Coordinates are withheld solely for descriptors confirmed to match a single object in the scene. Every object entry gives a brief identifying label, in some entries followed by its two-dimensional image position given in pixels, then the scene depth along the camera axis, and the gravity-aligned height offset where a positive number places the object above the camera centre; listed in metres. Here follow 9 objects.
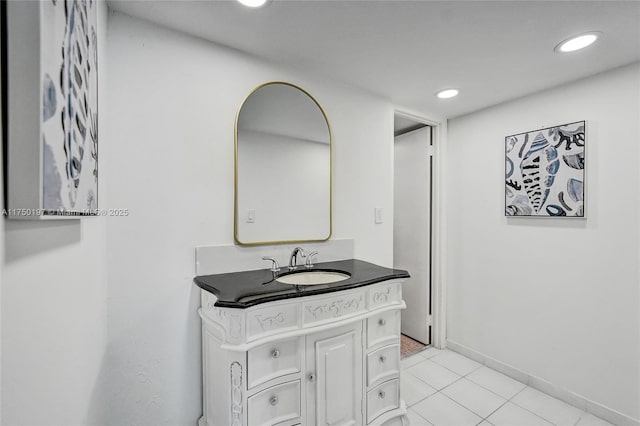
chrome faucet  1.72 -0.28
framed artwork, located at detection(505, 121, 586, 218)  1.93 +0.29
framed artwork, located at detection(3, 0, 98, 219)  0.47 +0.20
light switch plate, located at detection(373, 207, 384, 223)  2.23 -0.02
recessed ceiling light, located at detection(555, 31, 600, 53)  1.47 +0.91
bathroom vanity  1.18 -0.65
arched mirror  1.67 +0.28
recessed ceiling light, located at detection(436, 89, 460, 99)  2.16 +0.91
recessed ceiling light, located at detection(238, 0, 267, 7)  1.27 +0.94
